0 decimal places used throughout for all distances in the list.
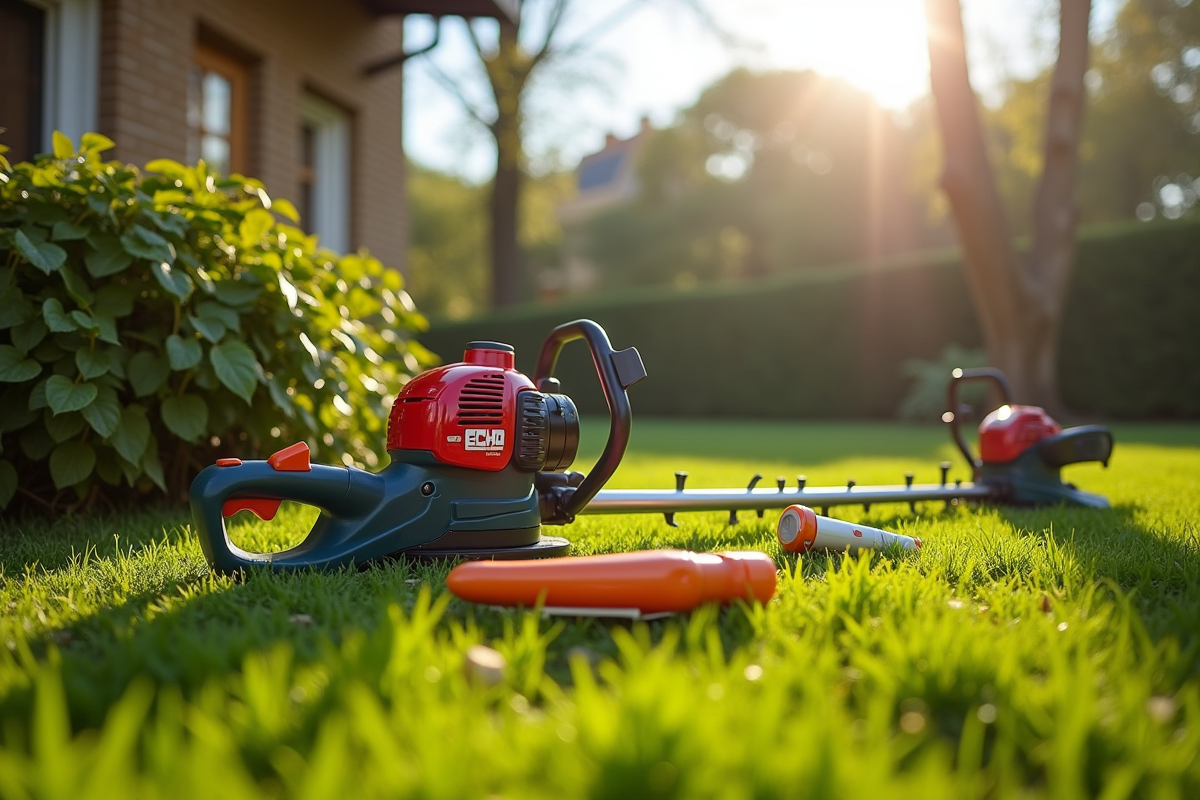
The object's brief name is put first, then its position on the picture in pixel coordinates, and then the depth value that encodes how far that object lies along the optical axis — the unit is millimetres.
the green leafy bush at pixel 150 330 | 2664
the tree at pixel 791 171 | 32469
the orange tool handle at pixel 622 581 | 1624
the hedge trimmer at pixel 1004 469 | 3182
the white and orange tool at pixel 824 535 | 2365
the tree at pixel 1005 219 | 8578
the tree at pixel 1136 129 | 19900
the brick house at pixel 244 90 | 4895
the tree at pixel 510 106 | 16297
